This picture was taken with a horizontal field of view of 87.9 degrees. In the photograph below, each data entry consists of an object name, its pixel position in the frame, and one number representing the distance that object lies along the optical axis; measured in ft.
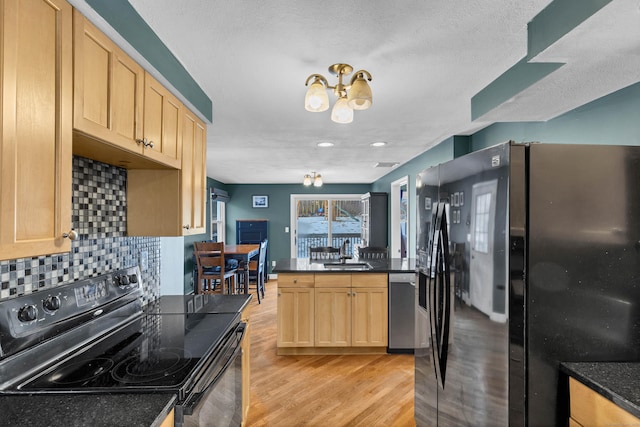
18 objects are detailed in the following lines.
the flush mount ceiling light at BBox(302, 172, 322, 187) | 18.30
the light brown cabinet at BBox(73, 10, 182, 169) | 3.59
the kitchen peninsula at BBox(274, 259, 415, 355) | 10.87
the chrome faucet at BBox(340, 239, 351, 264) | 12.48
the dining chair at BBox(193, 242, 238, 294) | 15.93
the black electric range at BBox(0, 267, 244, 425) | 3.55
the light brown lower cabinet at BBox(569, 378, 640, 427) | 3.34
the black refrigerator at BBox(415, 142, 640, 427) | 4.12
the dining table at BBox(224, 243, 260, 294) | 17.30
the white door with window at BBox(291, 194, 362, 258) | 25.89
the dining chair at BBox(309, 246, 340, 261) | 13.44
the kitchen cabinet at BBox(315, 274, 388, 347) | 10.90
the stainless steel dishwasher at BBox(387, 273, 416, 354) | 10.87
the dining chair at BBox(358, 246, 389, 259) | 13.43
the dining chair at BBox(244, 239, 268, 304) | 17.76
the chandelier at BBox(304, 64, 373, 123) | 5.32
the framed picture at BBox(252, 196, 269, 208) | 25.49
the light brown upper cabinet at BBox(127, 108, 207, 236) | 6.28
